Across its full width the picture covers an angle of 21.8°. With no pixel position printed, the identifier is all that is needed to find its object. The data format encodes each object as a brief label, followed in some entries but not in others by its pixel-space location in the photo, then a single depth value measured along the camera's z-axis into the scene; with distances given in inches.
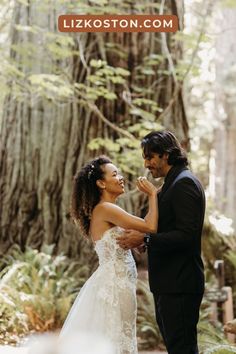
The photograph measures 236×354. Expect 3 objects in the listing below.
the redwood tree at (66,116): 358.6
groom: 150.0
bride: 169.9
